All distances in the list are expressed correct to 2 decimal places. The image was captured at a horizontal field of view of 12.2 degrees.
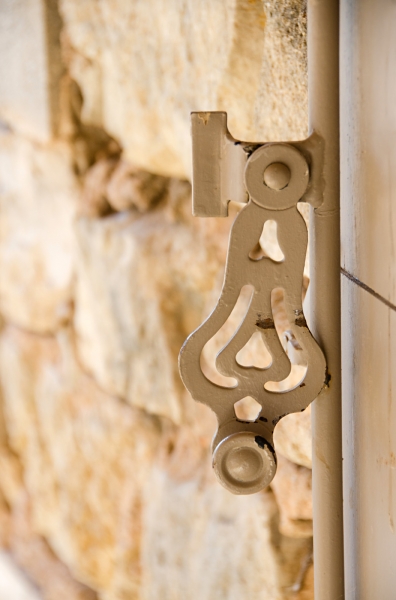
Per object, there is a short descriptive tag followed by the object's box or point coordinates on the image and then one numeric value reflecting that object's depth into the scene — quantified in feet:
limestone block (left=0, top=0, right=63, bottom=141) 4.27
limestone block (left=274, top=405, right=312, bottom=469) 3.12
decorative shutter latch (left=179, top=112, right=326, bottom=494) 2.70
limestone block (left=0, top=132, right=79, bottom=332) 4.73
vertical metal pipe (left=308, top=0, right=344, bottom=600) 2.72
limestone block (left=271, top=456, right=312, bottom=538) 3.24
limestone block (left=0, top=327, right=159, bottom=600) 4.52
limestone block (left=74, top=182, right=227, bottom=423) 3.77
